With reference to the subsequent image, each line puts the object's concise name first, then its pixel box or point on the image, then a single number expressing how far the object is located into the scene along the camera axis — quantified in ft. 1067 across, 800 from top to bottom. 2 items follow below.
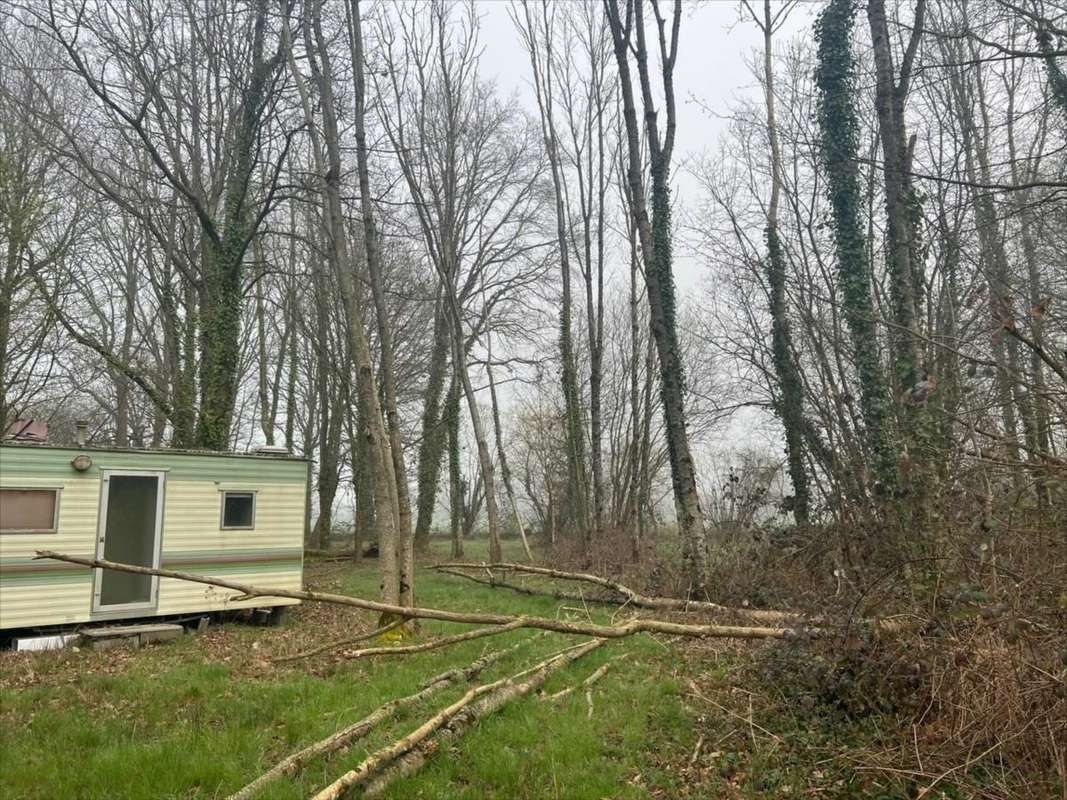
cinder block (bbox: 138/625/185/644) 29.66
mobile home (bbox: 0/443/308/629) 28.22
